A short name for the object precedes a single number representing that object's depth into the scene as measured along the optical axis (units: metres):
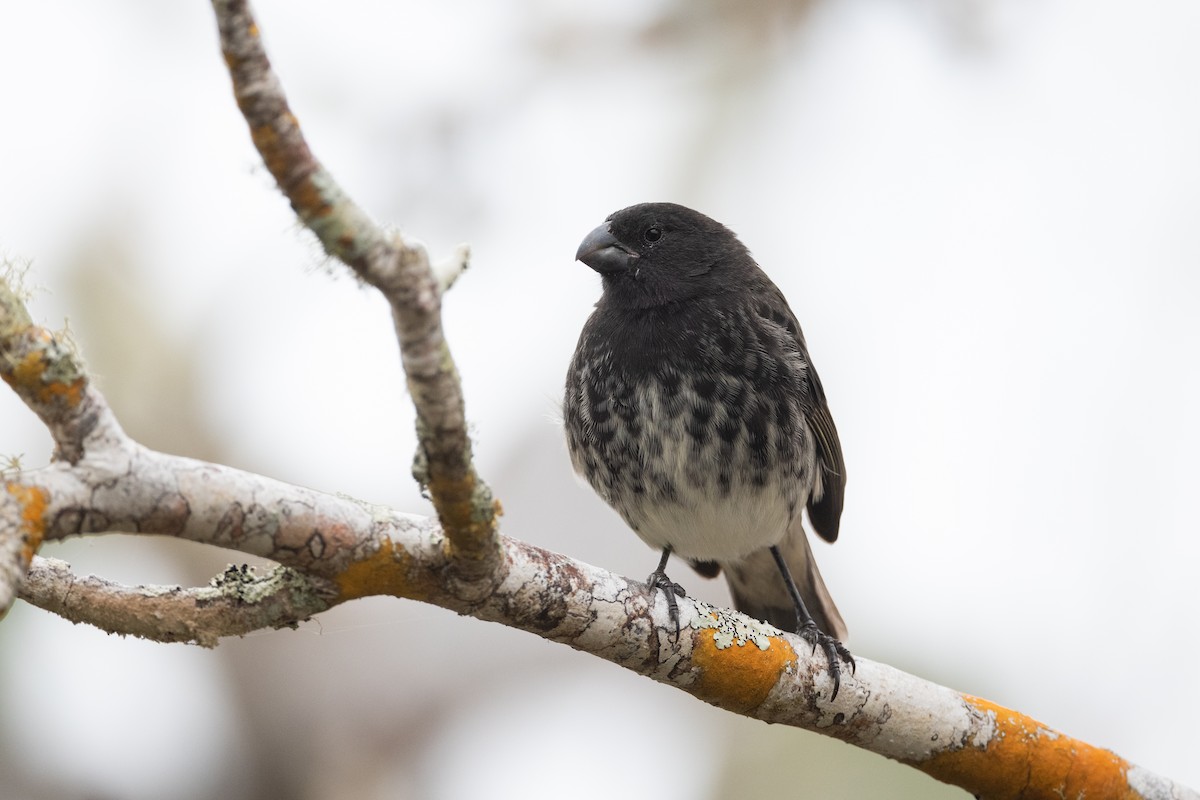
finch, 5.07
